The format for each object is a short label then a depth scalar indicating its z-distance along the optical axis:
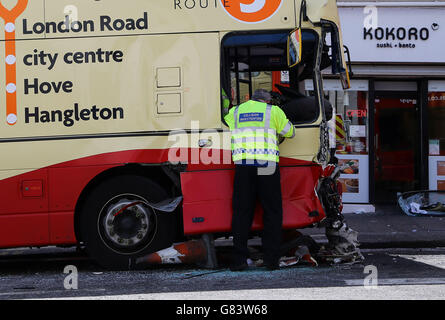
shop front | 24.44
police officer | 13.41
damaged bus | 13.71
